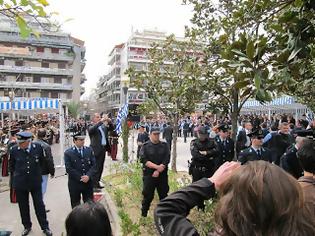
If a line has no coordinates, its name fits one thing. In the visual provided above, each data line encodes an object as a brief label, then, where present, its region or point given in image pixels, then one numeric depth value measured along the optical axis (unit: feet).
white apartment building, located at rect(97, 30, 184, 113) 165.02
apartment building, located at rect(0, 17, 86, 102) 145.79
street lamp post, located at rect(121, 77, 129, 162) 32.05
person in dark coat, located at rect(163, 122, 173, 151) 44.65
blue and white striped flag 31.39
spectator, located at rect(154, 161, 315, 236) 3.16
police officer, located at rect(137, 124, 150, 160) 34.25
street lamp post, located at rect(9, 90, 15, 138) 47.55
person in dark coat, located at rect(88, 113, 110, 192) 21.19
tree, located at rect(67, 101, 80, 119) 147.49
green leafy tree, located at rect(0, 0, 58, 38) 6.30
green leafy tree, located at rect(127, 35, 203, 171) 26.22
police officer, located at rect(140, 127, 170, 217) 15.36
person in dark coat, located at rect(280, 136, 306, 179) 13.63
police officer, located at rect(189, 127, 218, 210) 16.81
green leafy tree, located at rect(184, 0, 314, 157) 6.47
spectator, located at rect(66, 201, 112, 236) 4.53
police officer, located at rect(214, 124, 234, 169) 20.49
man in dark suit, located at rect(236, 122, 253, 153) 25.65
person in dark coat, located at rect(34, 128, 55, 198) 16.40
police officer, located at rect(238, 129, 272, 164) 15.64
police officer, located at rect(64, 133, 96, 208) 15.15
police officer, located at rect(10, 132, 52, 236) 14.22
